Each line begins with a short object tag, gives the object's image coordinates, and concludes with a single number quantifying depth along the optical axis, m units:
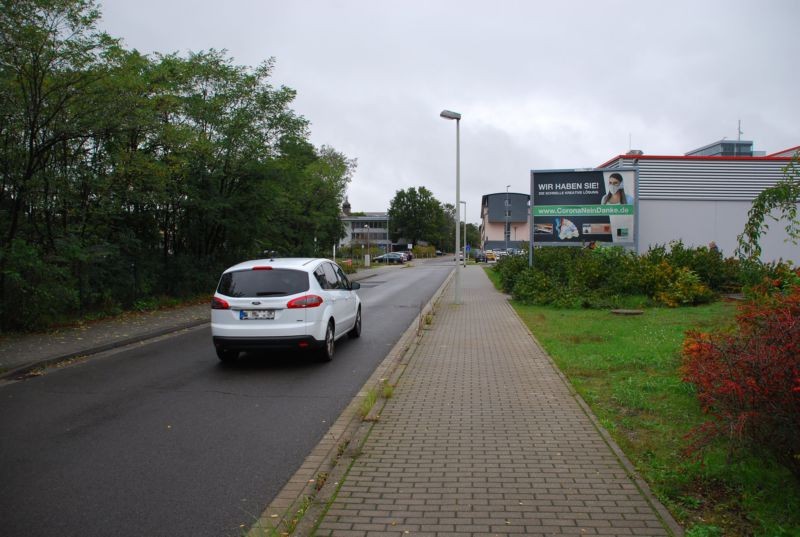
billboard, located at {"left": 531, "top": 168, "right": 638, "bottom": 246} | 19.44
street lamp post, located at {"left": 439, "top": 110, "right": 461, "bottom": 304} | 18.06
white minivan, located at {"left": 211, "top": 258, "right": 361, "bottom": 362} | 8.80
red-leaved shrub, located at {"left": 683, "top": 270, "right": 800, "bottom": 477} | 3.57
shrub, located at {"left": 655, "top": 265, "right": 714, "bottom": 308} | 15.20
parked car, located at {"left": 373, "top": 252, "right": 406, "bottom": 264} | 77.00
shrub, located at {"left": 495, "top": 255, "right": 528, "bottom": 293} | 21.31
